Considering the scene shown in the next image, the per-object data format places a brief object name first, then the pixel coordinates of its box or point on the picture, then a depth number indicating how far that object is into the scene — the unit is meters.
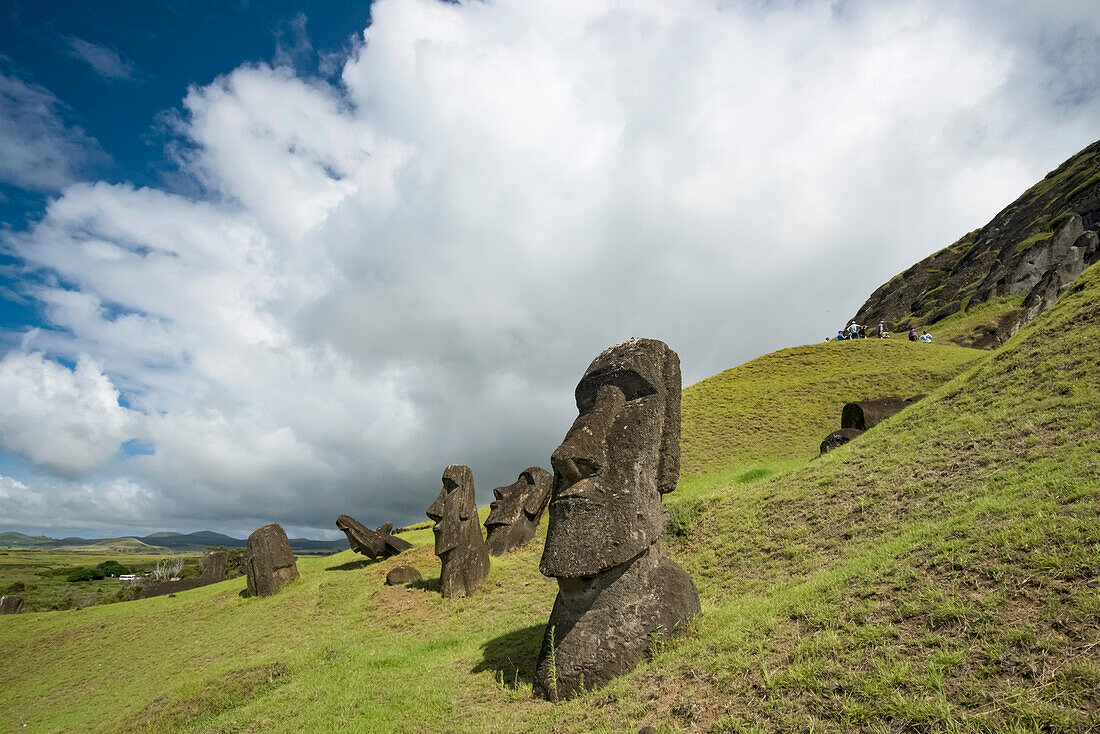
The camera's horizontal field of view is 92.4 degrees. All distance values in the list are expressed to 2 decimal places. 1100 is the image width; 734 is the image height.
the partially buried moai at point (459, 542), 14.21
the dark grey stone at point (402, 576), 16.09
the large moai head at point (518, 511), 19.19
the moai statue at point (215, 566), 28.24
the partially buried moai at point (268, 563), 18.11
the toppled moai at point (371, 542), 20.69
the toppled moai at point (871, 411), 20.48
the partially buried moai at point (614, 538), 6.16
